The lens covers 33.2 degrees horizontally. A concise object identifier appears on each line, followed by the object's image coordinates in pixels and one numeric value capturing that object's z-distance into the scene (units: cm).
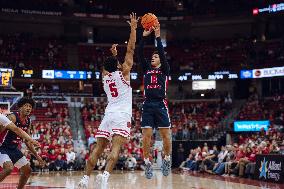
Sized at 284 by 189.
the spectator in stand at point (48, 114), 3117
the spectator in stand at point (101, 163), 2373
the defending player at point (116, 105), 827
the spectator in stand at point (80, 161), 2461
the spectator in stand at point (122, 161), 2542
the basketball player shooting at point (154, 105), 945
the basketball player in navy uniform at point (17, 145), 844
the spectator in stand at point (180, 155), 2683
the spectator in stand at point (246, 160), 1838
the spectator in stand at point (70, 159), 2420
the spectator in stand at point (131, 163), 2522
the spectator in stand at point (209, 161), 2178
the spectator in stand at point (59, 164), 2384
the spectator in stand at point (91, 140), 2710
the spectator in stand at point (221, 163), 2047
